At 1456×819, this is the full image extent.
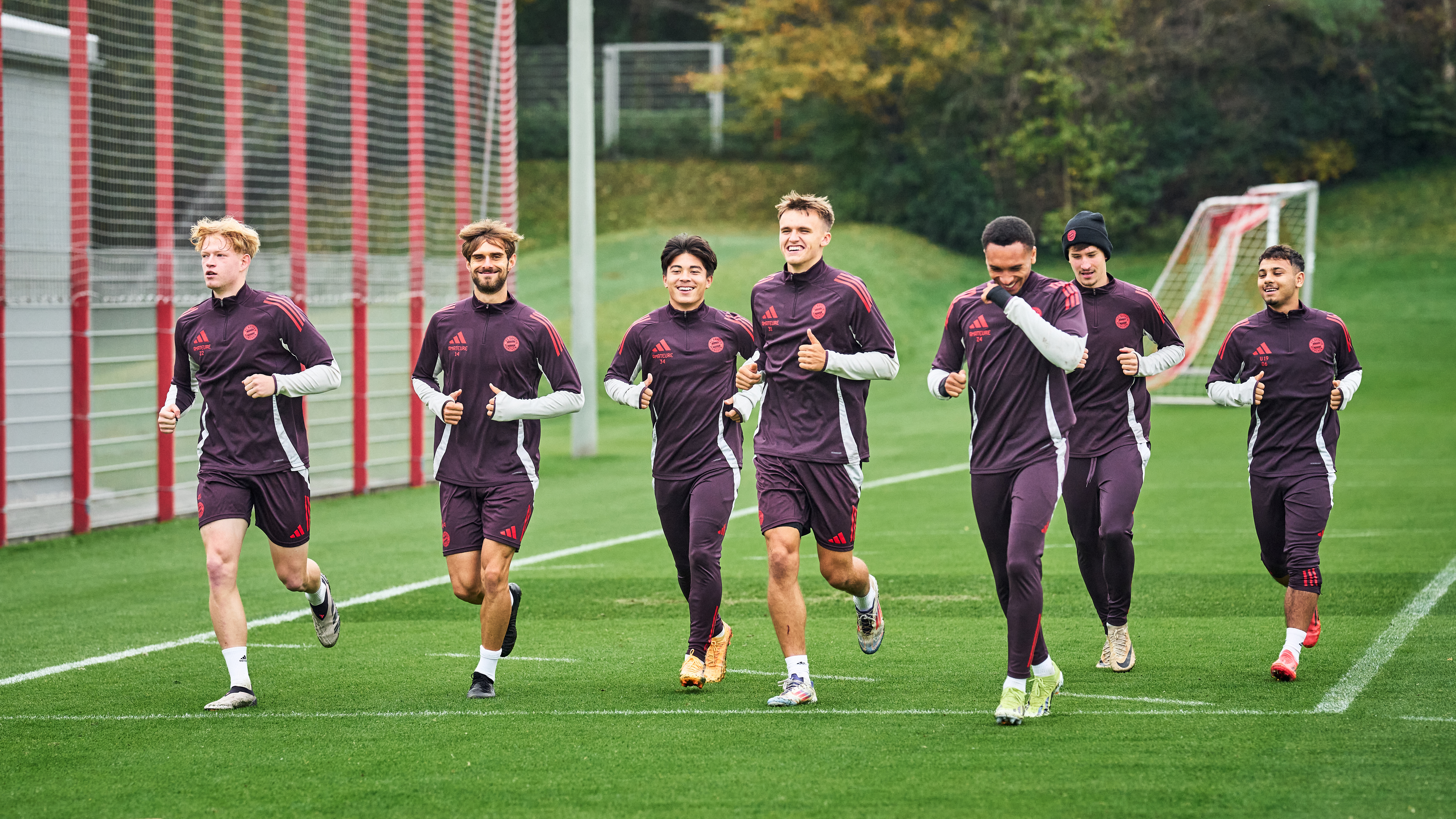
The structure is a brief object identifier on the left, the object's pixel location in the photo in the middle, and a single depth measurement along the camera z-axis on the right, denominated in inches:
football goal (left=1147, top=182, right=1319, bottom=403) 2022.6
